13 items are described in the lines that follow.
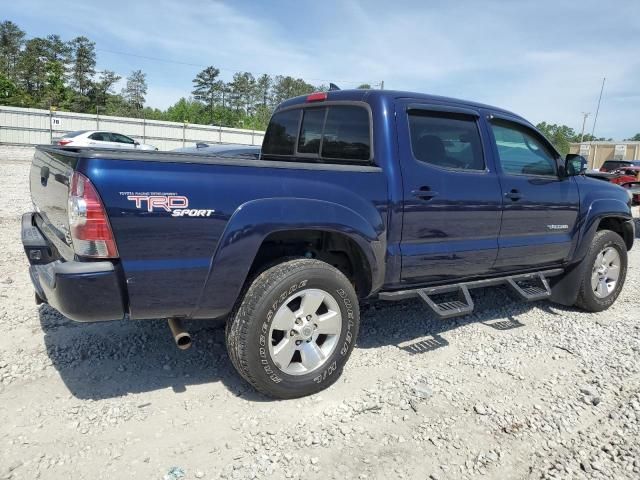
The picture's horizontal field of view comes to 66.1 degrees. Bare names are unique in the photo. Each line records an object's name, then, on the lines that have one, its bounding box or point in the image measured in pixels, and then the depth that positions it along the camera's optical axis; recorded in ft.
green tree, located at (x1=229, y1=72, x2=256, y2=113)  248.11
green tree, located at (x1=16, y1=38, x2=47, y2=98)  189.88
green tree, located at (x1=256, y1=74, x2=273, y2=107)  260.01
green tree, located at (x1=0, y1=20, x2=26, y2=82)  211.61
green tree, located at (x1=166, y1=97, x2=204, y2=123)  217.97
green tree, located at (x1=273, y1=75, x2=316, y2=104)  259.19
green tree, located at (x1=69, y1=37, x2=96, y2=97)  202.90
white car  63.57
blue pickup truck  8.24
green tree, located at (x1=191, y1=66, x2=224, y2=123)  240.73
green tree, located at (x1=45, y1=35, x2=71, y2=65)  202.28
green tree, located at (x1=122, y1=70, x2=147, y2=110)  233.76
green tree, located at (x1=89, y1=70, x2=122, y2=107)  201.67
